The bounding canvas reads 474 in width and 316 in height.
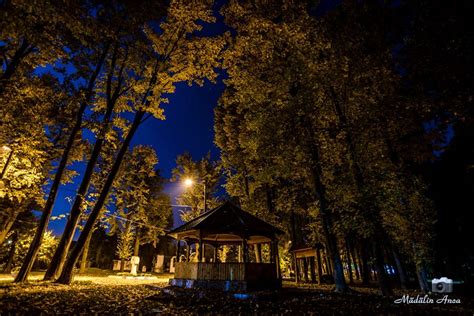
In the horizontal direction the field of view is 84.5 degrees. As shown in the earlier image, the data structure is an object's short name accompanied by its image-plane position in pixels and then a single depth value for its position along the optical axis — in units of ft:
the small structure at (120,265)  113.54
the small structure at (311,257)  63.87
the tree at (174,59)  52.54
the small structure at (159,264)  129.49
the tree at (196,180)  99.04
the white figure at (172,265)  126.41
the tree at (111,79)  43.73
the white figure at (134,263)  91.97
